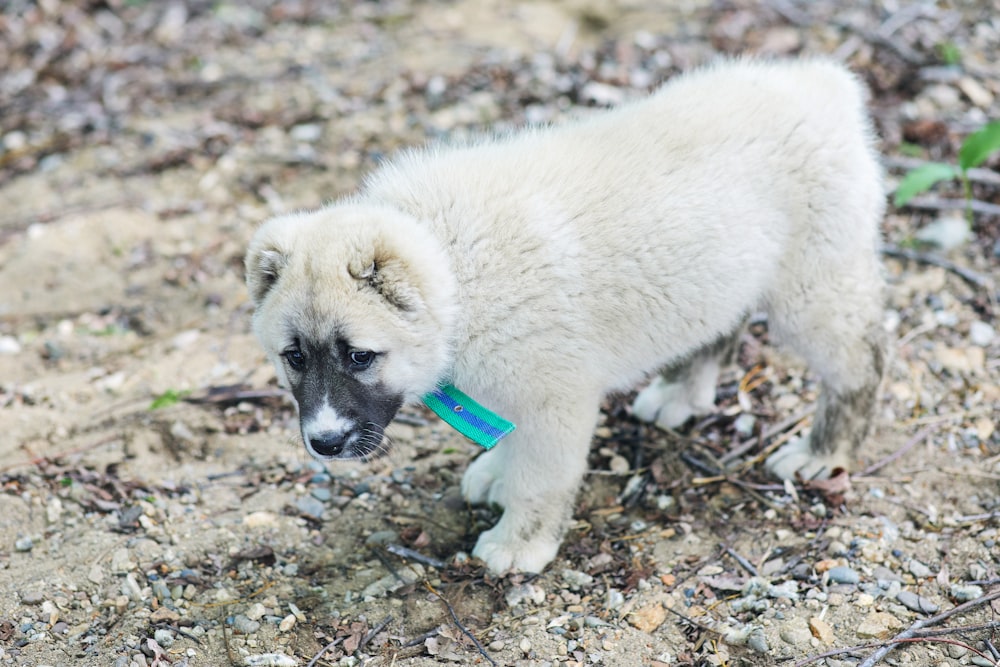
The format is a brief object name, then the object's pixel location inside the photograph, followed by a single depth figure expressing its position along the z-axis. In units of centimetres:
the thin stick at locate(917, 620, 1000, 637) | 378
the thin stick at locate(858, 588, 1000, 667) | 370
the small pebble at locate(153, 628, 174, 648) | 388
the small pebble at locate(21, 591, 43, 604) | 401
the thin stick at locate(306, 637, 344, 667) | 387
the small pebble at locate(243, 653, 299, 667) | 385
